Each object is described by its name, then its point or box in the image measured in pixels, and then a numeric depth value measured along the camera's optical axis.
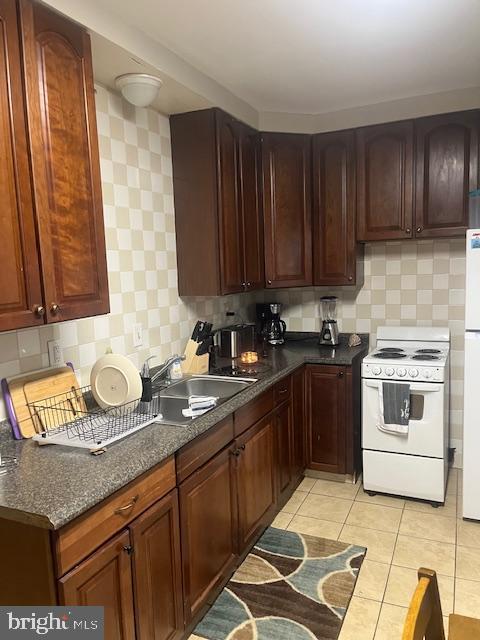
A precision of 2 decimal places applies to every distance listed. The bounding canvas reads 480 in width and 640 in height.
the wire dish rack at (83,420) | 1.67
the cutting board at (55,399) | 1.83
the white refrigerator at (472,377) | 2.54
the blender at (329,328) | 3.48
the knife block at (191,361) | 2.71
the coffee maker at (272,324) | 3.64
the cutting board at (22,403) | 1.77
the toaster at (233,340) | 3.06
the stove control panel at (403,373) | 2.82
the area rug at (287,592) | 1.97
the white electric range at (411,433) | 2.85
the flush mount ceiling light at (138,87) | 2.15
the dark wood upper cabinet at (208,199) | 2.69
